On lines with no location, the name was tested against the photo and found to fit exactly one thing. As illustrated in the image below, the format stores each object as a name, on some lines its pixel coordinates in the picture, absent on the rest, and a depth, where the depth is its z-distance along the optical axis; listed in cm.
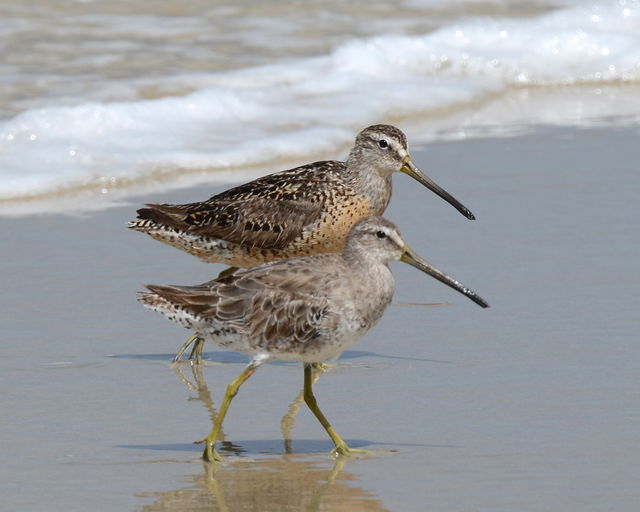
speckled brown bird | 1603
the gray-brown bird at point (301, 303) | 1216
